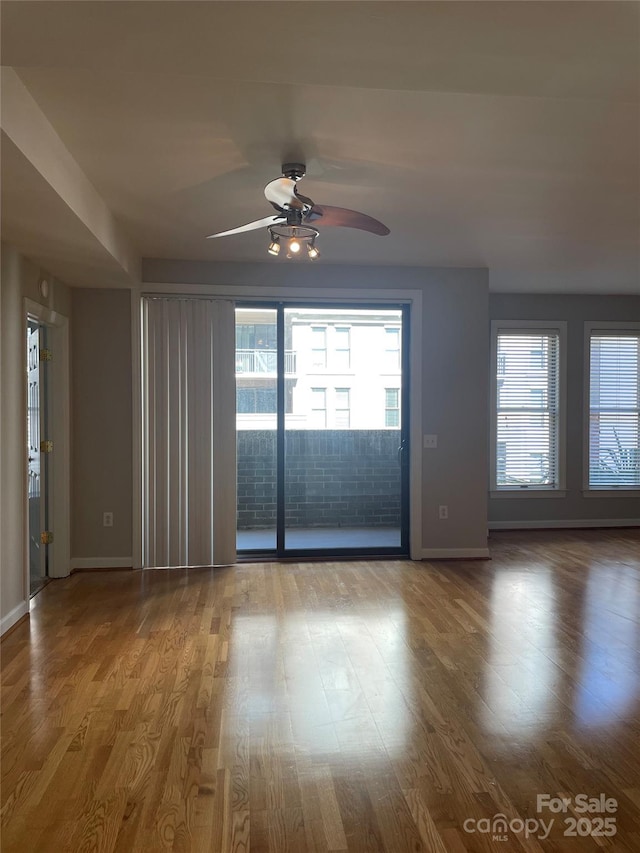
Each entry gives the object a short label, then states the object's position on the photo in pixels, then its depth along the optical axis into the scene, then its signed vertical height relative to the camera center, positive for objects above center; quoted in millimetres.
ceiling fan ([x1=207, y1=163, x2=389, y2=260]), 2980 +997
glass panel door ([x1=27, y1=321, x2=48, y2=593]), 4537 -298
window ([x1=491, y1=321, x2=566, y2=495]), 7074 +80
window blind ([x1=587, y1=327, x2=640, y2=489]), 7215 +59
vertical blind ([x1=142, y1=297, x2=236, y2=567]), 5289 -136
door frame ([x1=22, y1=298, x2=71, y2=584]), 4961 -324
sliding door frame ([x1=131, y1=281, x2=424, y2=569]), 5227 +886
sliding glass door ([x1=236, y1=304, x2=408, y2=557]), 5633 -145
